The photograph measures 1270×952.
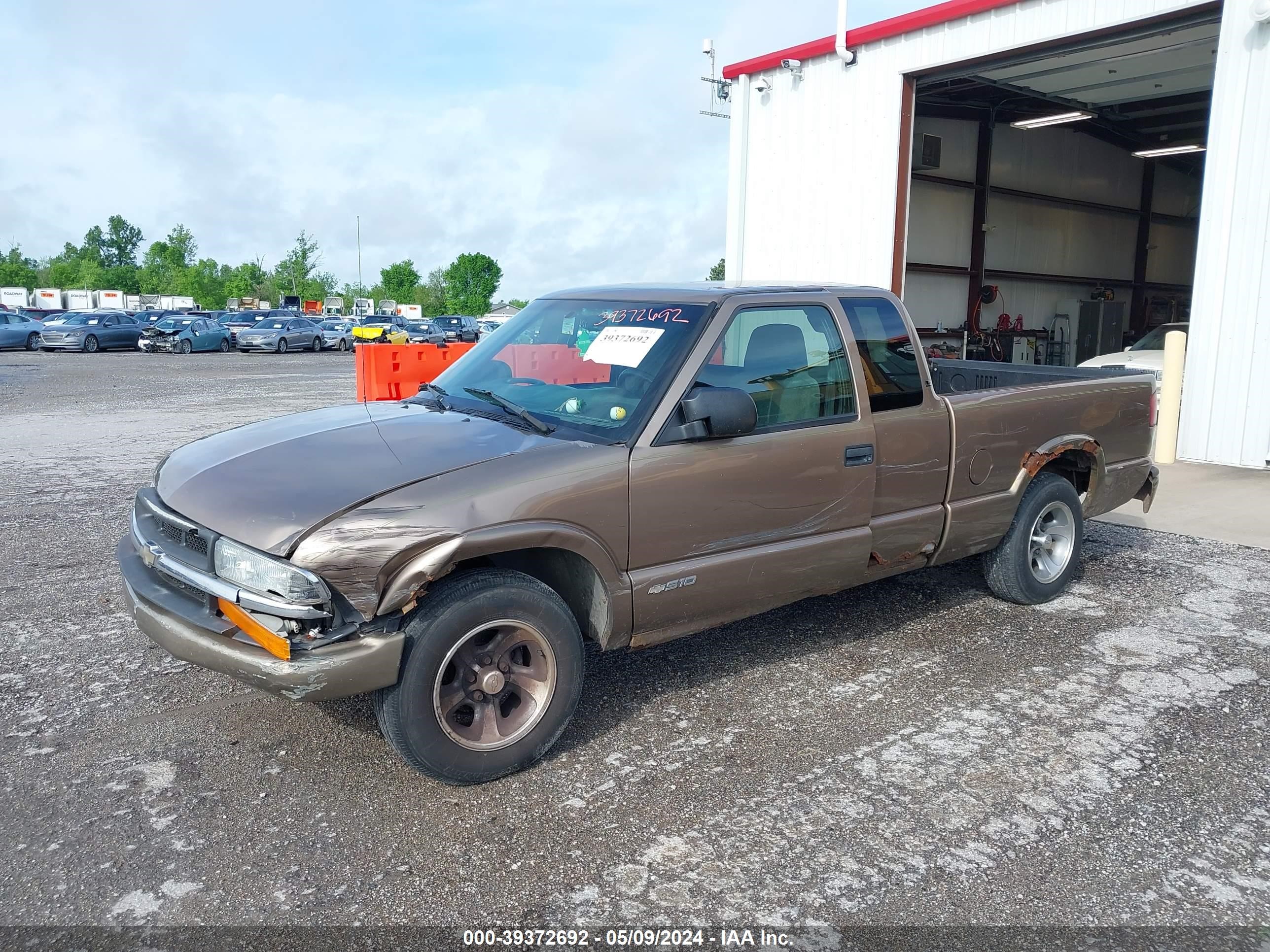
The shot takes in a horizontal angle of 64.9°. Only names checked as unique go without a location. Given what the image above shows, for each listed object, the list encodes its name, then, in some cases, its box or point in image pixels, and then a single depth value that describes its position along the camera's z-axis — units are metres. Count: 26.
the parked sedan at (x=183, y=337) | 35.88
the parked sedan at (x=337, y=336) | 41.62
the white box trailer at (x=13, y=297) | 72.56
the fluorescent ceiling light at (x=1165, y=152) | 18.69
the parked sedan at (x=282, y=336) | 38.47
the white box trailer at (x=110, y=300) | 75.38
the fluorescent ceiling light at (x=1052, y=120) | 17.06
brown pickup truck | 3.25
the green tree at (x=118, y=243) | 135.62
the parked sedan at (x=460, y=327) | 49.69
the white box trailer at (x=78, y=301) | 73.56
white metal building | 10.02
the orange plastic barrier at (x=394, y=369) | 10.02
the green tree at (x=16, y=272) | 103.38
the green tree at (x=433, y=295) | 119.75
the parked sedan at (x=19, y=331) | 34.53
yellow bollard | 10.44
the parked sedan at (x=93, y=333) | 34.41
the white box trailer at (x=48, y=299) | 74.00
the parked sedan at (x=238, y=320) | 39.12
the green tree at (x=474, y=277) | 132.38
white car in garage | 13.35
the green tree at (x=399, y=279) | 120.81
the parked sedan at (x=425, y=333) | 45.04
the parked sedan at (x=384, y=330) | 27.78
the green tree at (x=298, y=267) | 97.75
